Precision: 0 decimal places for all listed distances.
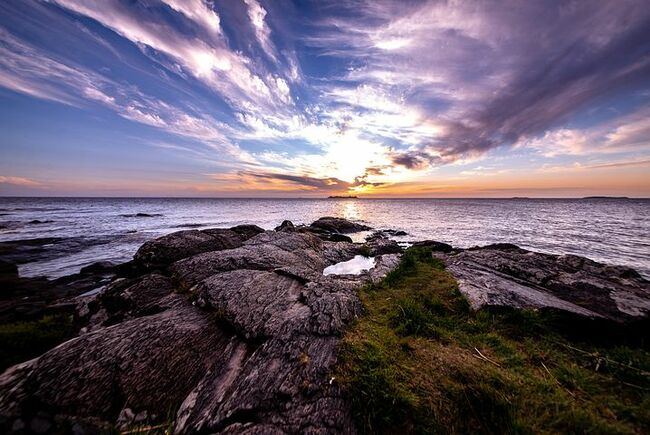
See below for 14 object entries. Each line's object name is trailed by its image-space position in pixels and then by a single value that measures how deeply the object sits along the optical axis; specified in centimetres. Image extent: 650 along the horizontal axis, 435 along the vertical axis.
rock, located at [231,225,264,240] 2038
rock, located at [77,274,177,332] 802
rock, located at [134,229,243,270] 1301
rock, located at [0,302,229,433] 448
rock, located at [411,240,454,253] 2298
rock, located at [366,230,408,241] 3792
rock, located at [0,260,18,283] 1562
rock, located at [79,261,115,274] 1848
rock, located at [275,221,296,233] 3195
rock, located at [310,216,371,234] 4084
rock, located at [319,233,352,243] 2979
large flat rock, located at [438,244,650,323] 652
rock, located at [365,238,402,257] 2118
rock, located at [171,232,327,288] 1020
